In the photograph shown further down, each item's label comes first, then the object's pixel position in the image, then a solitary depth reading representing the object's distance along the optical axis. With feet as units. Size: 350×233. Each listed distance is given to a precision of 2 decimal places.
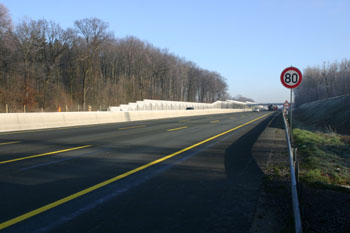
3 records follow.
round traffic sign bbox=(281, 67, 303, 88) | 34.88
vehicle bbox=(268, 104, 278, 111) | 373.87
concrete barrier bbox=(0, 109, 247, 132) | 54.29
